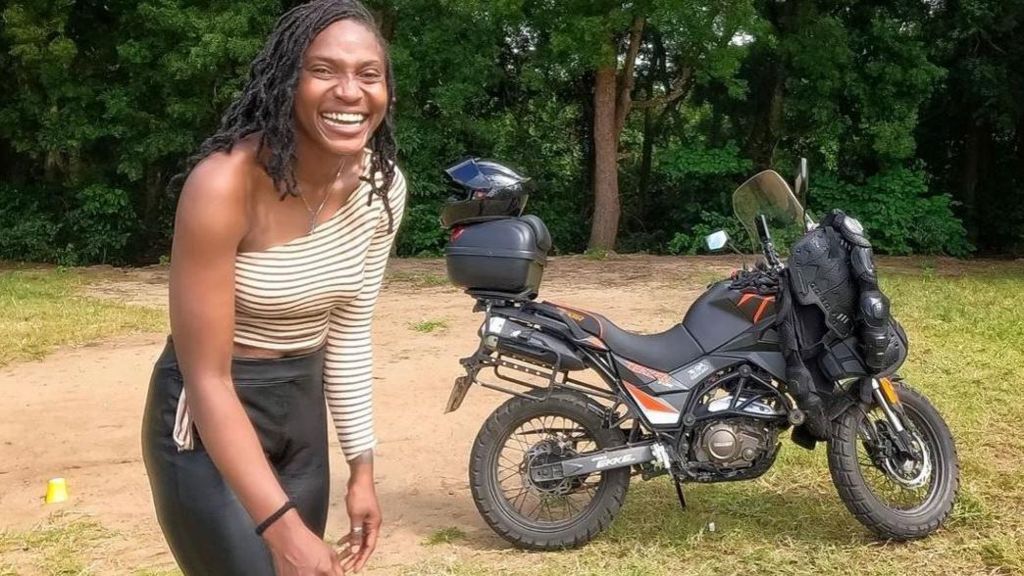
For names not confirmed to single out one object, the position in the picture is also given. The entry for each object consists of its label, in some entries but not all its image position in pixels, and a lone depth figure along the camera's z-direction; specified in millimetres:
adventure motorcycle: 3625
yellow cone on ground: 4312
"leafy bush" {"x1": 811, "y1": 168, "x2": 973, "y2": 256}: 15766
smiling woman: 1552
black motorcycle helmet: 3721
